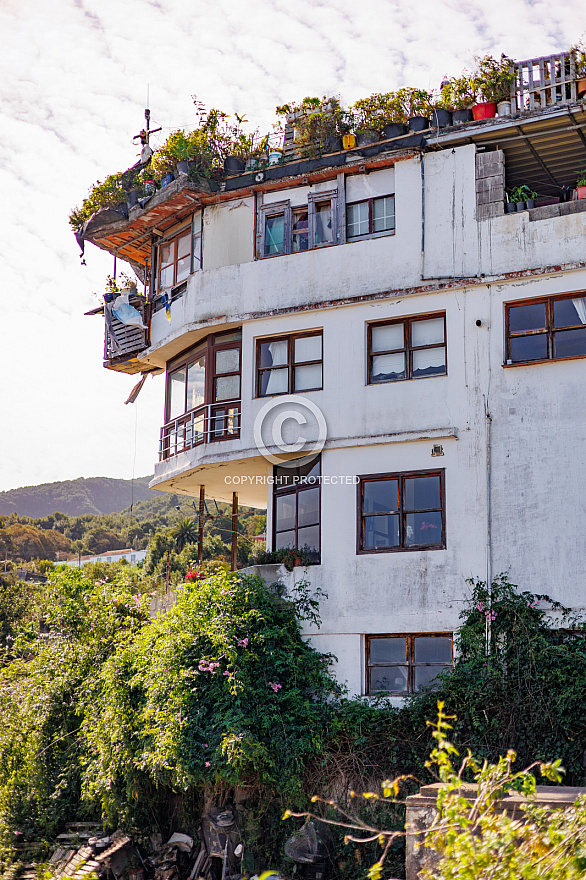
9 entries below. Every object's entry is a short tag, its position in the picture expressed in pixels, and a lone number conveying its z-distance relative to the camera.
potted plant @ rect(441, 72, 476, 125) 19.66
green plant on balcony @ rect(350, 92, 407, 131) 20.59
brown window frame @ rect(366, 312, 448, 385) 19.12
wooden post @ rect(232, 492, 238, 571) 22.65
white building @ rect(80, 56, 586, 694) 17.67
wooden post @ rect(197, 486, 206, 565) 22.14
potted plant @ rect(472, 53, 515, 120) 19.48
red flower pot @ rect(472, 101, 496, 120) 19.47
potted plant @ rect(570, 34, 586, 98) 18.97
